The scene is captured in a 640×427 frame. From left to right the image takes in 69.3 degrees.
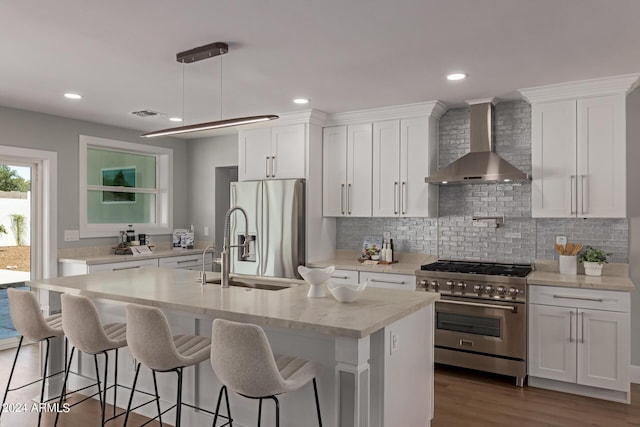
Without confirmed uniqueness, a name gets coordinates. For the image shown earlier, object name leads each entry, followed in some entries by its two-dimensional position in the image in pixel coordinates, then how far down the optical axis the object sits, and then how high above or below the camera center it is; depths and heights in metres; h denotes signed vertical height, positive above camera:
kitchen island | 2.14 -0.68
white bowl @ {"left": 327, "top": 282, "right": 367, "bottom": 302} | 2.50 -0.44
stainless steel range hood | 4.05 +0.44
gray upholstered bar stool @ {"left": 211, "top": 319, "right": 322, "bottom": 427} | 1.97 -0.66
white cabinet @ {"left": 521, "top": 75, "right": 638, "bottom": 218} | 3.68 +0.54
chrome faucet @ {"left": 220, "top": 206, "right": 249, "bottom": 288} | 3.04 -0.36
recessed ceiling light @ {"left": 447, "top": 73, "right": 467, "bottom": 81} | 3.51 +1.04
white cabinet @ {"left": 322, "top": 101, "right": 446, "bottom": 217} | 4.54 +0.53
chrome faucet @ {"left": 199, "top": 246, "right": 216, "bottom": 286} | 3.20 -0.48
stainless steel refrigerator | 4.84 -0.16
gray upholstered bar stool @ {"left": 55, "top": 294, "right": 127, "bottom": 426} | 2.60 -0.67
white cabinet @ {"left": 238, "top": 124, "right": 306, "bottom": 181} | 4.97 +0.65
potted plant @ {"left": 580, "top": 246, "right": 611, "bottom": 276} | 3.81 -0.40
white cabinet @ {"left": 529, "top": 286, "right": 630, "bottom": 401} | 3.46 -0.99
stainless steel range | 3.77 -0.88
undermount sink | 3.45 -0.56
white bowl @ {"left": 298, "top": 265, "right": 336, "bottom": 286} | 2.69 -0.37
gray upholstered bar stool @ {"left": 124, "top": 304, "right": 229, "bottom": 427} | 2.29 -0.67
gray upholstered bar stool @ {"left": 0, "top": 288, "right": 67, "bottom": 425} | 2.88 -0.68
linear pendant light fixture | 2.88 +1.02
